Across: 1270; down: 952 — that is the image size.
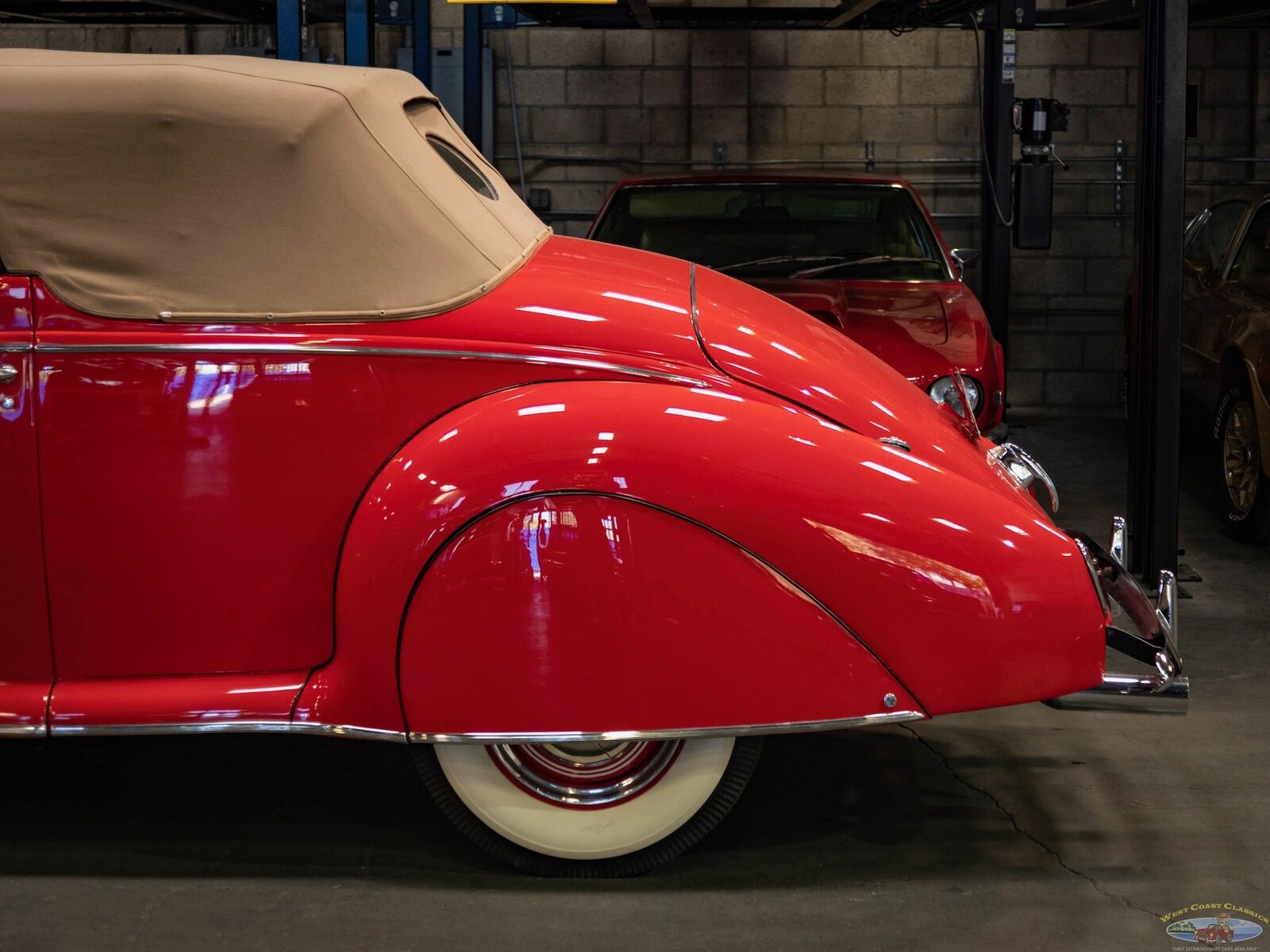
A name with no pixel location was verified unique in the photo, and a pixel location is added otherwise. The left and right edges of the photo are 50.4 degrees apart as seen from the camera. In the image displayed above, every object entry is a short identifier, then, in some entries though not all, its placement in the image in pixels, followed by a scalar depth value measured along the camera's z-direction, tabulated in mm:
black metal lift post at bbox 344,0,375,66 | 5559
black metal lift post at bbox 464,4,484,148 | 8648
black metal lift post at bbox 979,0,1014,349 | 8750
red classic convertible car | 2523
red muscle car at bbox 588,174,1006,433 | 5633
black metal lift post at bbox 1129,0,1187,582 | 4812
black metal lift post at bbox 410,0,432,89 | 7641
